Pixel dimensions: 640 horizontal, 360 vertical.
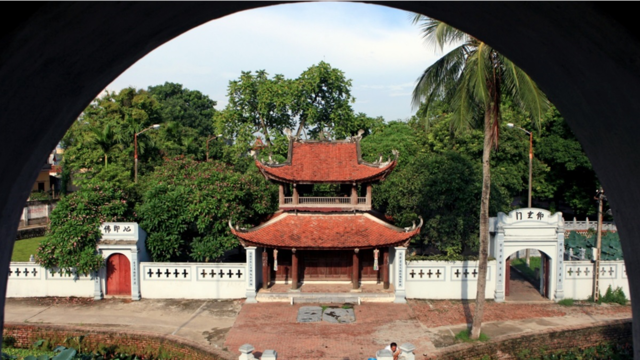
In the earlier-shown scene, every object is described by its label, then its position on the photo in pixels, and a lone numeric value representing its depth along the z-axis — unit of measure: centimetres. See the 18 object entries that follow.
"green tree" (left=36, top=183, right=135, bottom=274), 1791
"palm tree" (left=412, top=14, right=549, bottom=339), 1240
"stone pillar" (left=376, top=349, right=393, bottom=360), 1066
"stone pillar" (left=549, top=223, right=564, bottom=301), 1853
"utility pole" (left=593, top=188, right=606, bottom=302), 1814
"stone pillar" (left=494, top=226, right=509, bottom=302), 1858
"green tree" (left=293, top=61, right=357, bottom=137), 3369
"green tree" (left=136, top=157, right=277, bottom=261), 1916
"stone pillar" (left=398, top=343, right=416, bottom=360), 1104
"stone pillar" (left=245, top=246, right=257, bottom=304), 1828
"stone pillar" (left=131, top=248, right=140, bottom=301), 1844
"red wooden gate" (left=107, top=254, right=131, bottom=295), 1866
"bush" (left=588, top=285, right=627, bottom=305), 1831
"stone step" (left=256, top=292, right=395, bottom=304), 1797
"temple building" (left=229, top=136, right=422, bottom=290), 1814
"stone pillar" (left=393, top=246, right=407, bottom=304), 1833
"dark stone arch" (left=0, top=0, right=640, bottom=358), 214
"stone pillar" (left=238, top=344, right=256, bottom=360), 1120
